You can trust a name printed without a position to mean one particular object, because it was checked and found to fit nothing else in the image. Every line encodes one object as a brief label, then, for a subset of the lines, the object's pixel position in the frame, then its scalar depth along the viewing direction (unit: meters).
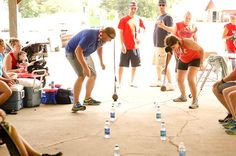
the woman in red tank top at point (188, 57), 5.82
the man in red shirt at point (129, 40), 7.83
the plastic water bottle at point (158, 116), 5.39
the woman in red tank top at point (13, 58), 6.59
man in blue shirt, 5.63
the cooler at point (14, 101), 5.82
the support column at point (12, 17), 8.27
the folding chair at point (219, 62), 6.16
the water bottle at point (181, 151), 3.54
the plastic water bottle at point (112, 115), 5.36
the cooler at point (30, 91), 6.25
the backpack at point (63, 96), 6.49
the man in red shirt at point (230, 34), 7.66
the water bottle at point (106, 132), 4.51
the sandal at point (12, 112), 5.78
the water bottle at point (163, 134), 4.43
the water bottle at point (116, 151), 3.68
